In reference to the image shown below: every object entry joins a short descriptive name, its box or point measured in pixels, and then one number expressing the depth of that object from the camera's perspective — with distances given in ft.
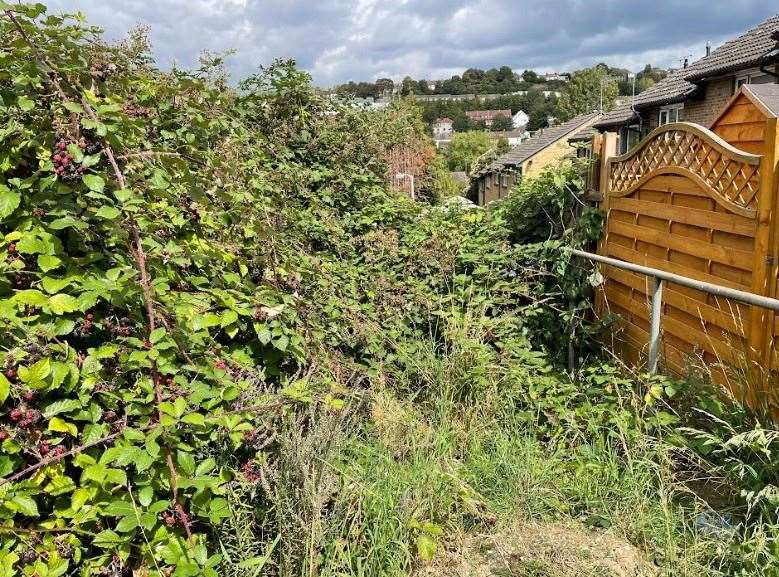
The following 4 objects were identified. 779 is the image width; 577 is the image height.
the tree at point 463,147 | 196.95
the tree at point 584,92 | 189.47
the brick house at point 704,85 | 51.70
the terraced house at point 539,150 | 116.67
